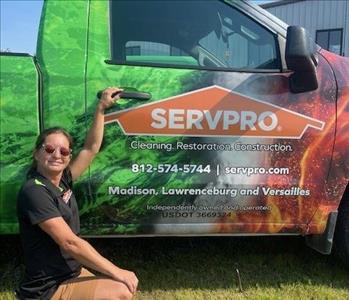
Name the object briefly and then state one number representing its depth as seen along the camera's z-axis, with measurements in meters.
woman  2.28
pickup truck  2.87
